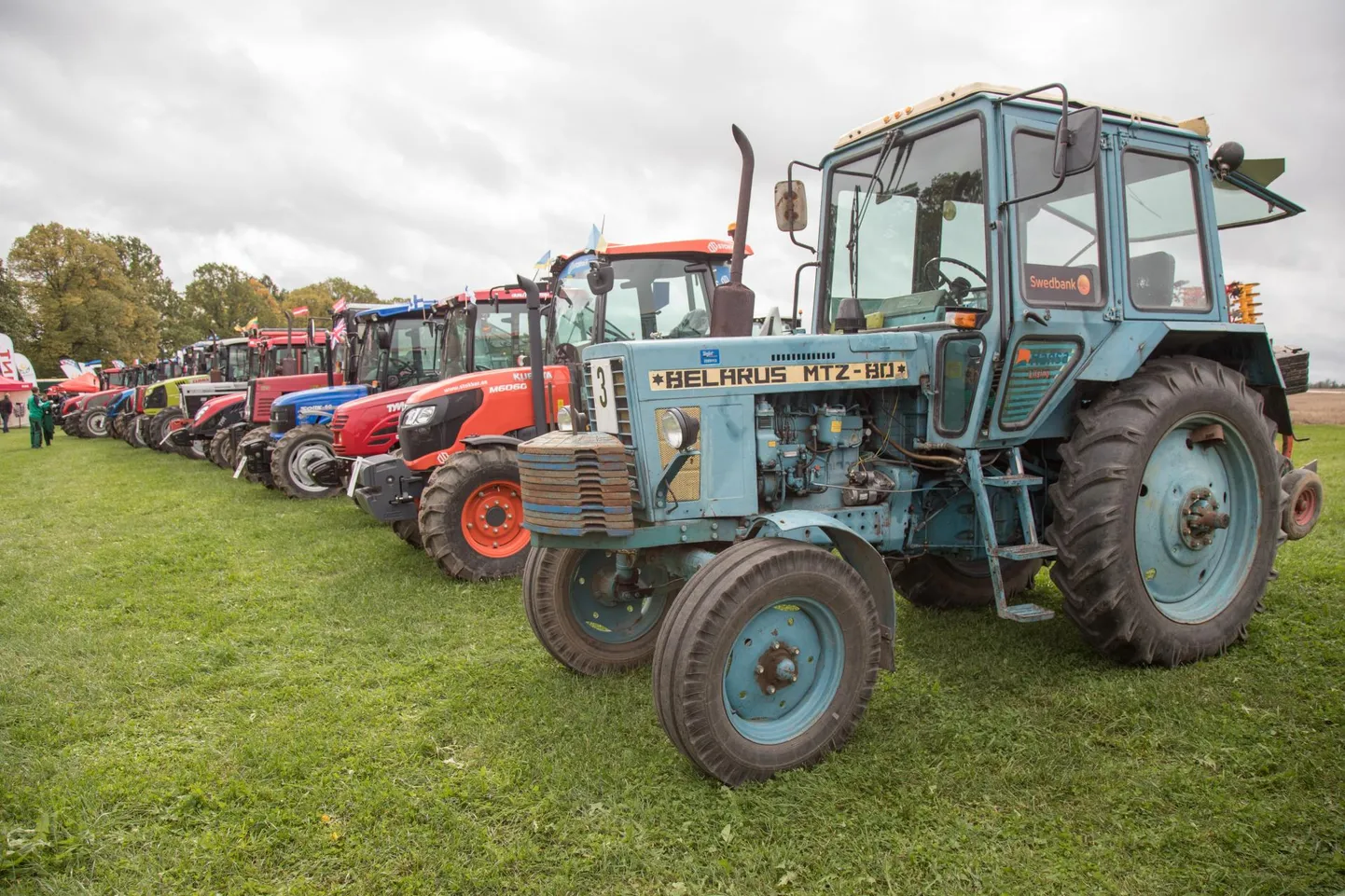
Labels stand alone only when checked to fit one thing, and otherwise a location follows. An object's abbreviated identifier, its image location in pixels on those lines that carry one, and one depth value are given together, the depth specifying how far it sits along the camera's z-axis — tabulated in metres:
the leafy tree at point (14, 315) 39.03
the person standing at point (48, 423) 22.50
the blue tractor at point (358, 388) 10.47
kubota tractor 6.23
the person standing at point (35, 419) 21.88
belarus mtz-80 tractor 3.34
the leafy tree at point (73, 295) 44.09
